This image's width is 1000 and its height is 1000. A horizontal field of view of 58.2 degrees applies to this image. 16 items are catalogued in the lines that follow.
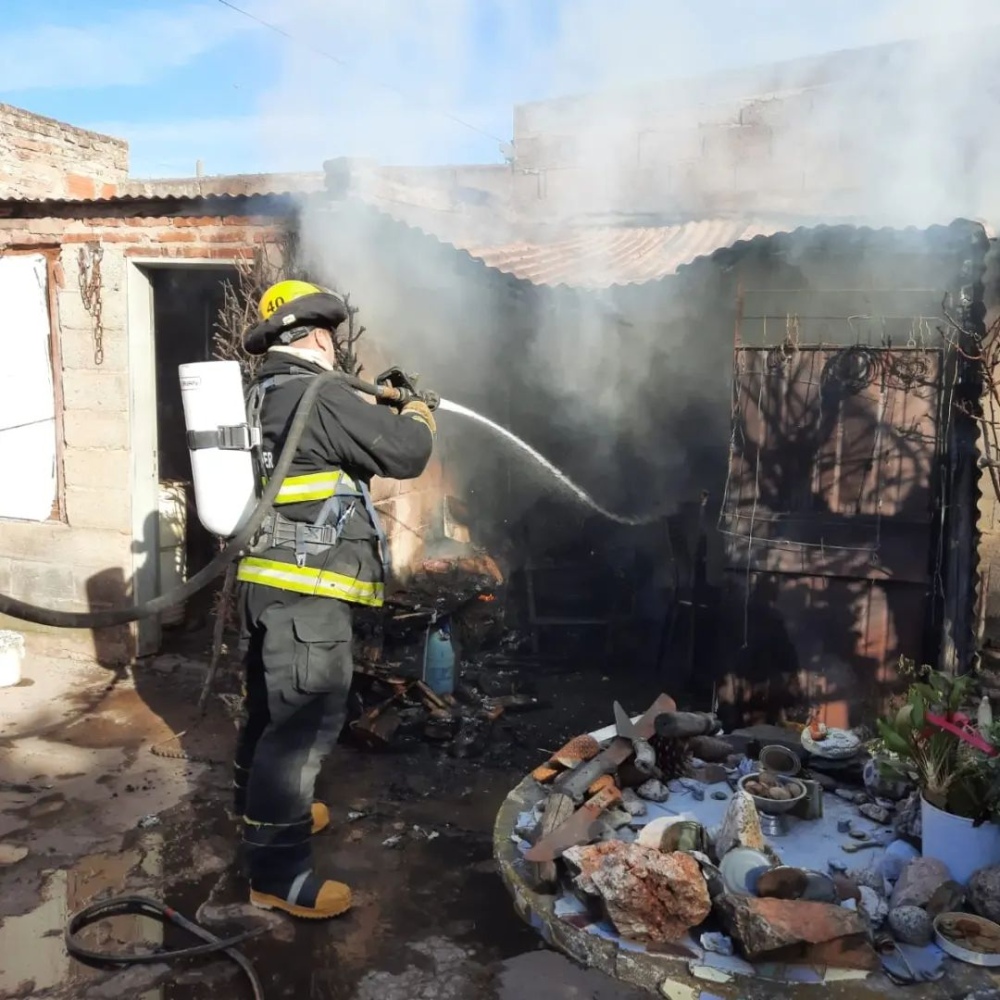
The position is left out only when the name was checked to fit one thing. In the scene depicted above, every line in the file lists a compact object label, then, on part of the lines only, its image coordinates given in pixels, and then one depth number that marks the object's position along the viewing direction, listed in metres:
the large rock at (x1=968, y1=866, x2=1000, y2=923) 3.00
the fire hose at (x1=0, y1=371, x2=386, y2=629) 3.31
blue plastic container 6.50
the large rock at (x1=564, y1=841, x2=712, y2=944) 3.05
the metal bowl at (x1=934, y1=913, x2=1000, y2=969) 2.86
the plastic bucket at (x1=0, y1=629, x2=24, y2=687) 6.82
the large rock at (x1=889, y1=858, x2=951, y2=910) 3.07
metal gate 5.48
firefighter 3.77
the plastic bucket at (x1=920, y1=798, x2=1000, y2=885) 3.13
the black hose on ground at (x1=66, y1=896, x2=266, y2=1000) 3.49
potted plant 3.14
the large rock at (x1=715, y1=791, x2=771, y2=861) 3.31
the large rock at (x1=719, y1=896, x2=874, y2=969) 2.85
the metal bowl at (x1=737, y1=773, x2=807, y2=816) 3.62
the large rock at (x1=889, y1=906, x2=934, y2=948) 2.95
